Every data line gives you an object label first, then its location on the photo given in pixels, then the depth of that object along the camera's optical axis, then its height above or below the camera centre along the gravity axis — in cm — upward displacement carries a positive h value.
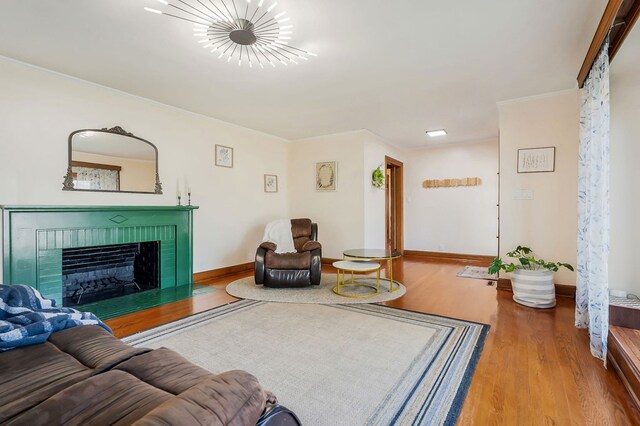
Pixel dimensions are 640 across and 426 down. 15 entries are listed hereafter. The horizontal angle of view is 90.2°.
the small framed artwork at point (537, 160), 369 +61
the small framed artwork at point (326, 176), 561 +63
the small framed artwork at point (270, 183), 570 +50
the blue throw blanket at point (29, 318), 133 -50
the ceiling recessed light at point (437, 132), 544 +137
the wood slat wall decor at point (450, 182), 620 +59
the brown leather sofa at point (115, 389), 72 -51
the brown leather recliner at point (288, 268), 396 -71
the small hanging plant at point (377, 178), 562 +59
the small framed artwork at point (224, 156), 484 +85
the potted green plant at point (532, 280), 324 -71
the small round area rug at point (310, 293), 349 -97
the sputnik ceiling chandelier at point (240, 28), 215 +136
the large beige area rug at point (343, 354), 166 -100
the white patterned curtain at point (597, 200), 220 +9
